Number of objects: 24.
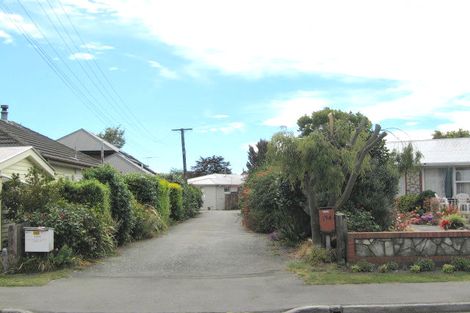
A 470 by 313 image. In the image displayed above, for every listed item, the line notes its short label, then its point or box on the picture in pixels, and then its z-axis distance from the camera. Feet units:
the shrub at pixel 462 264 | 34.45
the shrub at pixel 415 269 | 34.40
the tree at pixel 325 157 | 37.40
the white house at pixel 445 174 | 85.97
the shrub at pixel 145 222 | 57.48
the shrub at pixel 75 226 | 39.29
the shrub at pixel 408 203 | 80.53
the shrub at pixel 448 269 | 34.19
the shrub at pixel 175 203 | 92.11
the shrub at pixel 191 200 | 105.19
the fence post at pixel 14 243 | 36.51
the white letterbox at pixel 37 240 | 36.83
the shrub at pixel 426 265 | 34.88
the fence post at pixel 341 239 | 36.76
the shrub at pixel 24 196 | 40.88
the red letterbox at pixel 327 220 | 38.14
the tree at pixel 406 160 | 43.16
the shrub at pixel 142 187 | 66.03
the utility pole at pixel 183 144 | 156.56
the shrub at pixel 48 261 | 36.42
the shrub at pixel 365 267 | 34.88
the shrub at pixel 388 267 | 34.63
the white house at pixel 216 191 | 175.49
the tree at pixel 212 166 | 285.43
